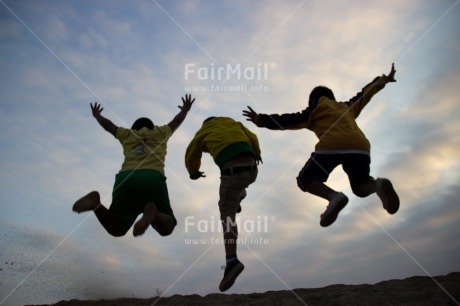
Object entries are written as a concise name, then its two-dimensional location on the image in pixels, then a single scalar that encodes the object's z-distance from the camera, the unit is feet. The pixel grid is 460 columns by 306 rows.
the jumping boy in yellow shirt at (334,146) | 13.57
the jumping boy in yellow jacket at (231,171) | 13.42
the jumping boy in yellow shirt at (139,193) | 14.24
